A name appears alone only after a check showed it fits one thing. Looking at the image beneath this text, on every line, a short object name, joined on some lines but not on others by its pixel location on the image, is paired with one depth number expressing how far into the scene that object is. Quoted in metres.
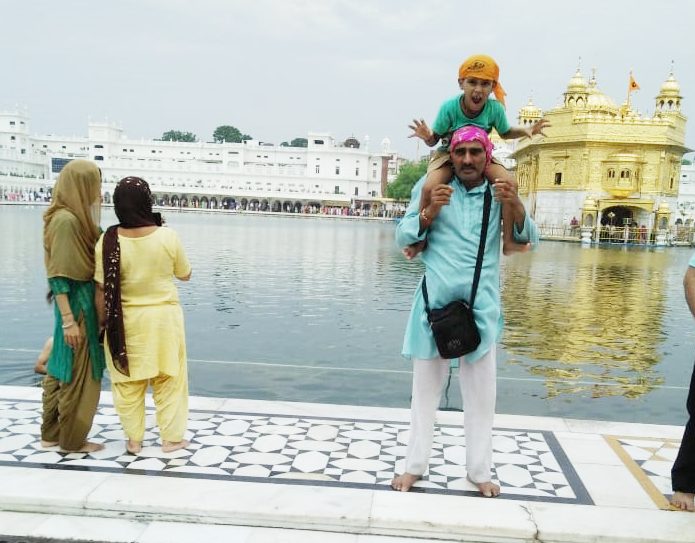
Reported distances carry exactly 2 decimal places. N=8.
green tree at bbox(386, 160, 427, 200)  69.88
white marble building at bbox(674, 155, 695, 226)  59.03
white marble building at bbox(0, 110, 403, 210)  86.56
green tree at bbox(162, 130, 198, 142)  121.00
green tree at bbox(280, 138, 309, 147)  130.00
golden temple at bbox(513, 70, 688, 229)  36.91
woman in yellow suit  3.47
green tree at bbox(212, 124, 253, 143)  117.25
